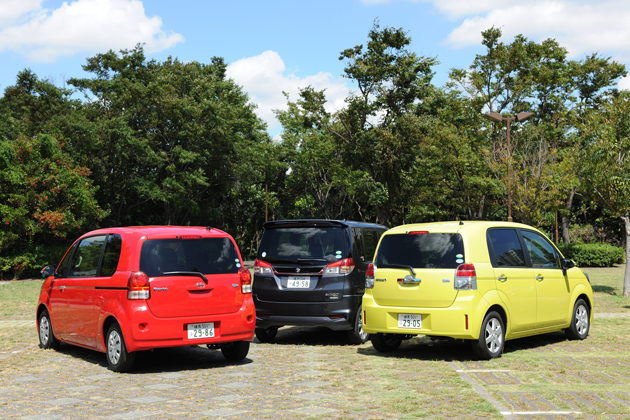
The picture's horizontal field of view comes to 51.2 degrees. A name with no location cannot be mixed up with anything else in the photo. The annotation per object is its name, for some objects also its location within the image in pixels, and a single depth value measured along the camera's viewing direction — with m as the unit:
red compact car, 8.04
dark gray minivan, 10.29
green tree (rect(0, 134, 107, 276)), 30.47
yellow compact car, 8.68
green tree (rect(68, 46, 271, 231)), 39.12
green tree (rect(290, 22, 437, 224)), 40.69
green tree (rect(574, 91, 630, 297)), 19.53
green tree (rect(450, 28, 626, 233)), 39.41
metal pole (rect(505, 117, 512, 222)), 29.44
